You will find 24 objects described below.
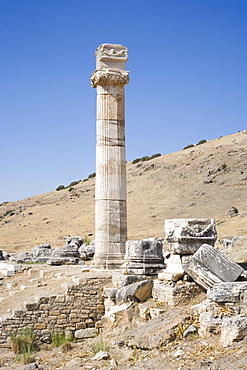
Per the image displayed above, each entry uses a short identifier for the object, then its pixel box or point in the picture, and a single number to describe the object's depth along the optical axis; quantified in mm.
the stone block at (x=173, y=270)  10070
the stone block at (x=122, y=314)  10312
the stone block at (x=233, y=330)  7293
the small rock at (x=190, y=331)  8375
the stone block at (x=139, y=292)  10484
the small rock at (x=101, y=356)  8562
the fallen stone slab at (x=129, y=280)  11344
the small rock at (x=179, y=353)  7512
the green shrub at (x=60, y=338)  10766
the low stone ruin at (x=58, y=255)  17109
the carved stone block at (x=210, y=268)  9242
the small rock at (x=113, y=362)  8081
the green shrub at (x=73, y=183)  65462
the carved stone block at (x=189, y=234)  10477
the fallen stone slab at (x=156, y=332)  8383
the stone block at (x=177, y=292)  9695
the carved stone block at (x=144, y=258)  11641
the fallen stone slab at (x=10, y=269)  15874
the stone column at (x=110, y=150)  14586
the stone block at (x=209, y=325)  8031
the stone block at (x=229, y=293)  8352
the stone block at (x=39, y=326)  11008
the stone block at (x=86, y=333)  11227
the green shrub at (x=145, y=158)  65188
